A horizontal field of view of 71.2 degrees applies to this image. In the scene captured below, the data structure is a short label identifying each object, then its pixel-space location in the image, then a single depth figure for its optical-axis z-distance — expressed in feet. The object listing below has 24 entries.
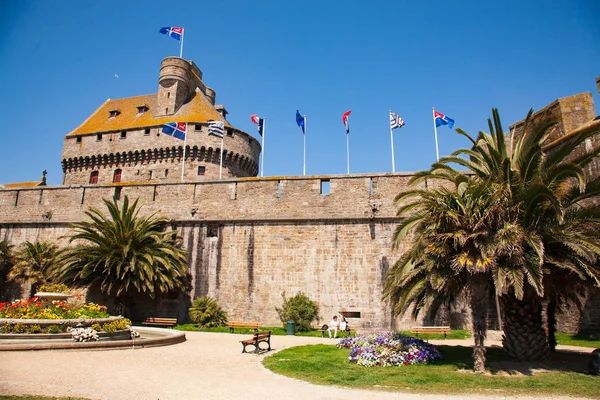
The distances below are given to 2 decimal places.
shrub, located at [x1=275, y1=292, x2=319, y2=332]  56.29
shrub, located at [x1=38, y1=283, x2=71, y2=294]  55.47
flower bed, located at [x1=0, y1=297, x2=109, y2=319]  38.17
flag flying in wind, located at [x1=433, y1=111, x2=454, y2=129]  75.20
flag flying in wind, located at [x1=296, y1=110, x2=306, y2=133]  84.38
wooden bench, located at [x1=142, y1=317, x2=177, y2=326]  58.54
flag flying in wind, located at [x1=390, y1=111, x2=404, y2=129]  74.13
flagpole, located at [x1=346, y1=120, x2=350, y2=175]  76.36
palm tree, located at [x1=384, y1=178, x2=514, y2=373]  29.01
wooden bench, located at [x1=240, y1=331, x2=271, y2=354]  37.55
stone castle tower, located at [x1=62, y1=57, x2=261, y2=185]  107.65
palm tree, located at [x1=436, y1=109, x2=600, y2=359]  28.73
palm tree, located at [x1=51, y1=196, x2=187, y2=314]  57.36
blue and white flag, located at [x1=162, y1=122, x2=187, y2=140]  83.97
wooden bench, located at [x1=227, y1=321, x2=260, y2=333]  55.83
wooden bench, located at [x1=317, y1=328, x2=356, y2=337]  53.08
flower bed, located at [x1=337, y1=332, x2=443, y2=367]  32.56
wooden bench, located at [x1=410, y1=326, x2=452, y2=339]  50.64
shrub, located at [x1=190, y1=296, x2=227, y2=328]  58.23
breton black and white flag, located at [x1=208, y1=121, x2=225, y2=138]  79.30
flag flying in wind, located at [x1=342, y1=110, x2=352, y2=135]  80.19
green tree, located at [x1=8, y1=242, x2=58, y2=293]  64.49
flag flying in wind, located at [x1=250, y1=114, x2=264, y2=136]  85.76
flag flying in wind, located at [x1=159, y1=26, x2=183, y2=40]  105.29
